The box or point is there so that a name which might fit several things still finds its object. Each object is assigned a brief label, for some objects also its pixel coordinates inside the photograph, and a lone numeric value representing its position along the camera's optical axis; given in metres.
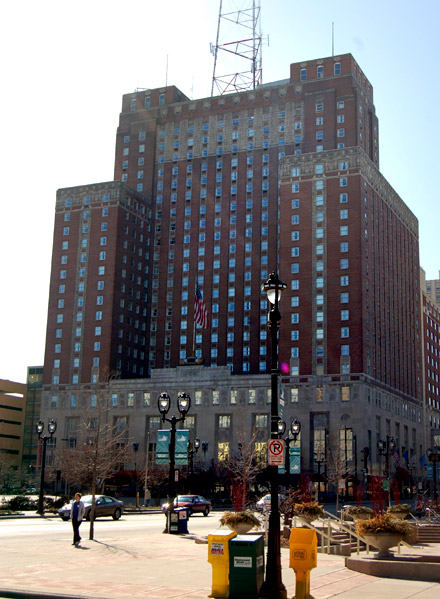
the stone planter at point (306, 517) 31.04
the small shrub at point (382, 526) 24.27
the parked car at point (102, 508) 47.01
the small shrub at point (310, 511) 31.02
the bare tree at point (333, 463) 88.62
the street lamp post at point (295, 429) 43.78
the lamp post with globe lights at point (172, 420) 37.13
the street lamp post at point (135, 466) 109.53
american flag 95.31
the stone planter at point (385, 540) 24.14
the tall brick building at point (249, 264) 114.56
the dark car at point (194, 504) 58.17
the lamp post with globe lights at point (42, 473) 53.66
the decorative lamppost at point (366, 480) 103.56
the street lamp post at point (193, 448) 73.91
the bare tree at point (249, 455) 89.01
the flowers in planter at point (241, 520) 28.94
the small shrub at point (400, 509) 34.22
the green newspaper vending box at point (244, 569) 17.88
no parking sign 19.39
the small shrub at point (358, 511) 33.12
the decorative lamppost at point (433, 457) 72.92
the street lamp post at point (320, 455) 105.59
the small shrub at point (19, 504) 58.06
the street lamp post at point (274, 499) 17.45
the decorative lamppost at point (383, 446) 60.76
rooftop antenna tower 137.62
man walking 29.80
